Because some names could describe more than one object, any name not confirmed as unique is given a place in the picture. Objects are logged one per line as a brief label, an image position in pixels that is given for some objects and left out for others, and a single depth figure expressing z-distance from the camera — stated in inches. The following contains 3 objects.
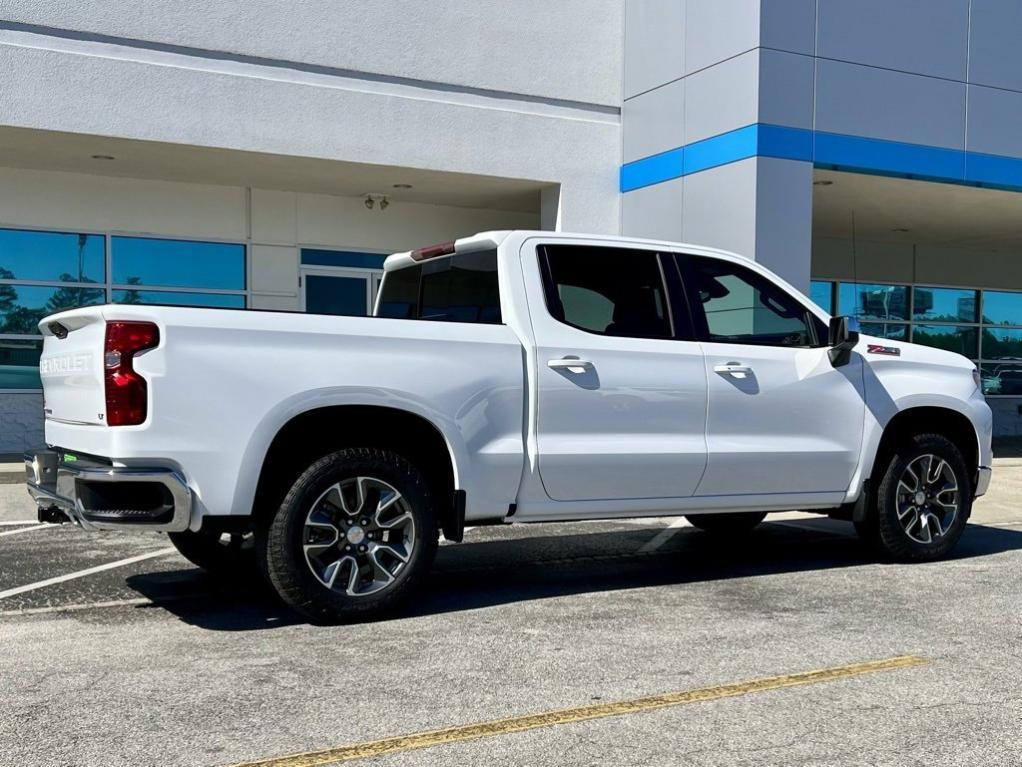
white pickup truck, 203.3
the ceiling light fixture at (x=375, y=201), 660.7
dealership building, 522.9
